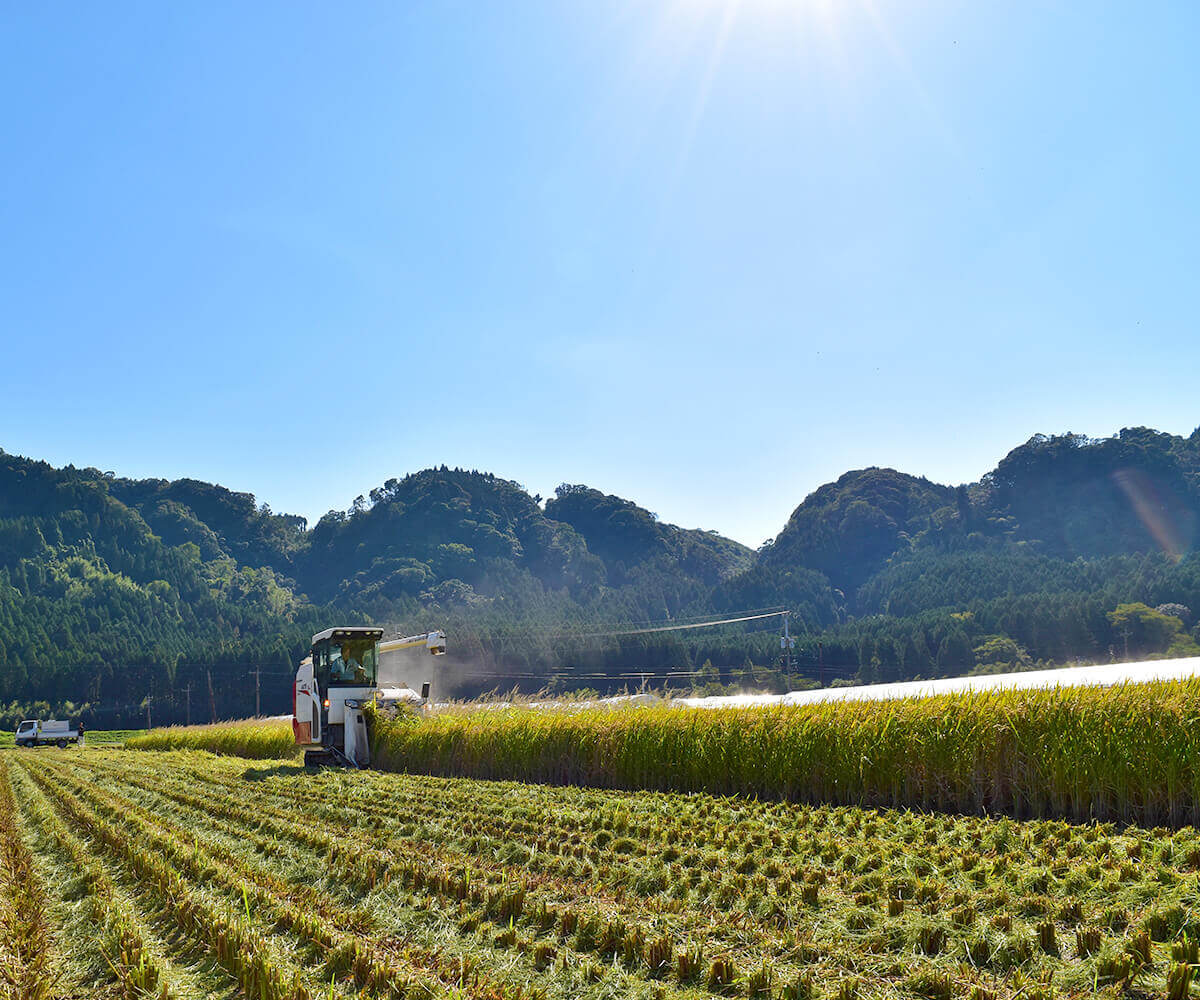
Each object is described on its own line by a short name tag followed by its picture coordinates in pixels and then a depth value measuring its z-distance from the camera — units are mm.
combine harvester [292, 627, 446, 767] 16531
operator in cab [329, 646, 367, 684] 17266
